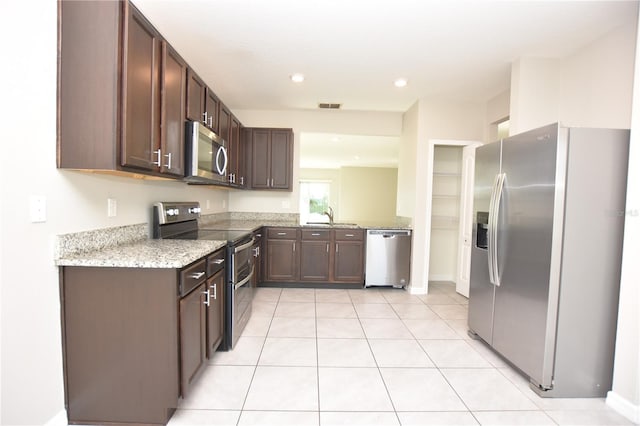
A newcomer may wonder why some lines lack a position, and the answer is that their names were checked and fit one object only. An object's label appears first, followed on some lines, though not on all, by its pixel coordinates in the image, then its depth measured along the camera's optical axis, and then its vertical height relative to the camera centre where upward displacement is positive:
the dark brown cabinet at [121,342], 1.52 -0.75
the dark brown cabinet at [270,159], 4.29 +0.59
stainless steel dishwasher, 4.05 -0.73
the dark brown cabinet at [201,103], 2.29 +0.81
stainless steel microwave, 2.26 +0.36
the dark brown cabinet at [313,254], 4.07 -0.71
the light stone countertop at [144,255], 1.50 -0.32
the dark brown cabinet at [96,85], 1.46 +0.54
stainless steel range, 2.36 -0.43
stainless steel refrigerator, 1.81 -0.27
